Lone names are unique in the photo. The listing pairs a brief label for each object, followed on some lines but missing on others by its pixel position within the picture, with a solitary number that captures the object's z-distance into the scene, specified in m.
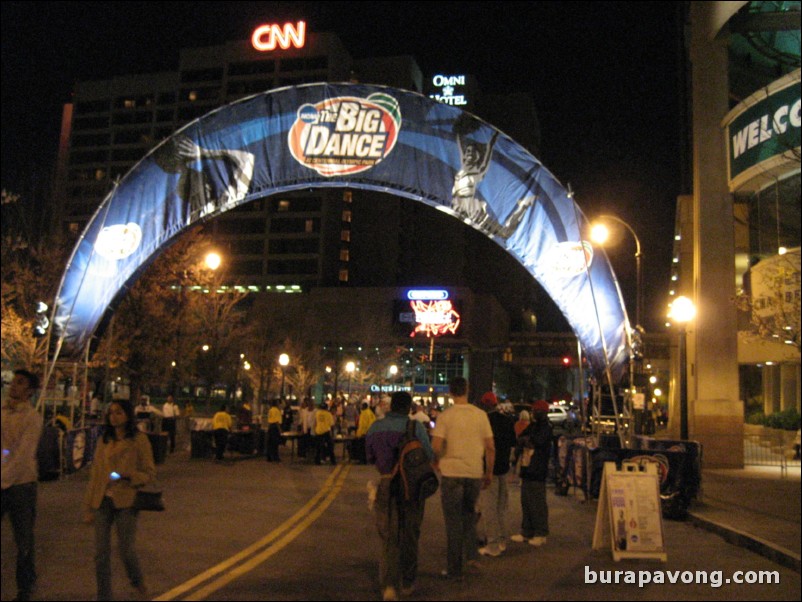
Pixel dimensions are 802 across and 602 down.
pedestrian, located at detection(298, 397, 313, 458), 23.20
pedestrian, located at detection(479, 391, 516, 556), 10.10
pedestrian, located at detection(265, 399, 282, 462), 22.48
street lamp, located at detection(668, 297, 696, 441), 18.41
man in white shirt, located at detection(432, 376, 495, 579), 8.12
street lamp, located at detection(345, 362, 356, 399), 56.93
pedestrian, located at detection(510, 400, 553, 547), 10.55
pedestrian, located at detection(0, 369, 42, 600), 6.78
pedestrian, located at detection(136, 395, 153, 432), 22.23
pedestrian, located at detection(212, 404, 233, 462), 22.45
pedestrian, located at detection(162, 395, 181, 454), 25.34
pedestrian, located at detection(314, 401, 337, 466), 22.05
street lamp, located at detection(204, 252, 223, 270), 23.39
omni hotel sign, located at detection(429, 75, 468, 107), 137.75
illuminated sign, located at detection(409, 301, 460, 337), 77.00
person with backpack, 7.49
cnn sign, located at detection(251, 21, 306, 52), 103.00
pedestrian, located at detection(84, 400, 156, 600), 6.69
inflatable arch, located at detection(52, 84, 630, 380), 16.39
